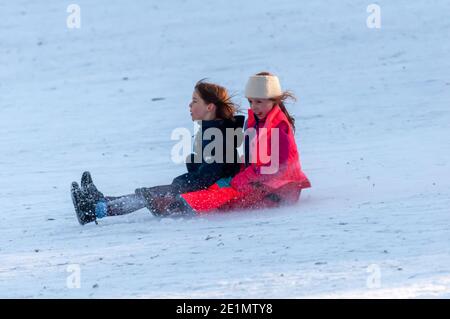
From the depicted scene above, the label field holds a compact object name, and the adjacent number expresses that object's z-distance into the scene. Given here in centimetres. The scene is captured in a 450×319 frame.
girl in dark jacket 1370
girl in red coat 1362
